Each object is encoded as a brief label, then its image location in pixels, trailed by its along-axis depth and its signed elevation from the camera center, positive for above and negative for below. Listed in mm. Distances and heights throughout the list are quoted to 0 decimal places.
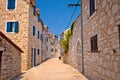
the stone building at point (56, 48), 66838 +723
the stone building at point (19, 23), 18266 +2785
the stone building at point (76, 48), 15375 +164
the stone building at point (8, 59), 9305 -561
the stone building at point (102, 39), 6035 +464
